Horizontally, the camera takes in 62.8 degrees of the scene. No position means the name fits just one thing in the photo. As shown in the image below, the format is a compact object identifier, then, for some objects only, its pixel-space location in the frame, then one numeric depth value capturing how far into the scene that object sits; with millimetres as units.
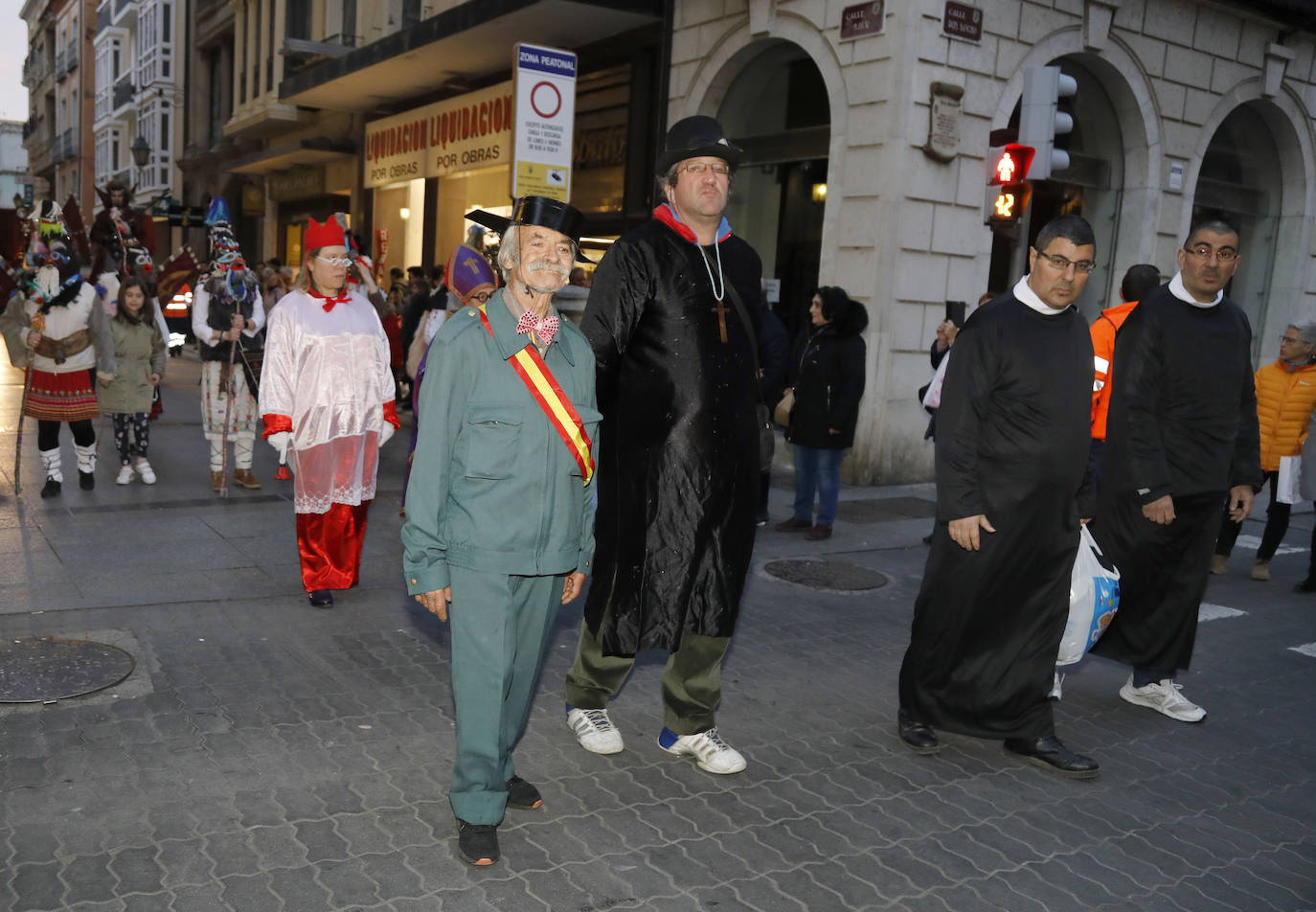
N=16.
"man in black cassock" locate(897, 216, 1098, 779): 4156
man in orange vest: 6273
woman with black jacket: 8578
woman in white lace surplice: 5852
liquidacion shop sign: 16906
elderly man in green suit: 3143
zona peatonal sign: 8781
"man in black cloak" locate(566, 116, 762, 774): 3916
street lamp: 31594
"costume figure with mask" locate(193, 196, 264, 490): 9008
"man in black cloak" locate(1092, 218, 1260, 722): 4848
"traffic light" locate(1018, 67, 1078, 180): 8680
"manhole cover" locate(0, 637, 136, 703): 4445
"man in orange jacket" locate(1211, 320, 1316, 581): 8250
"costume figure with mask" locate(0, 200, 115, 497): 8383
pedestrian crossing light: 8656
